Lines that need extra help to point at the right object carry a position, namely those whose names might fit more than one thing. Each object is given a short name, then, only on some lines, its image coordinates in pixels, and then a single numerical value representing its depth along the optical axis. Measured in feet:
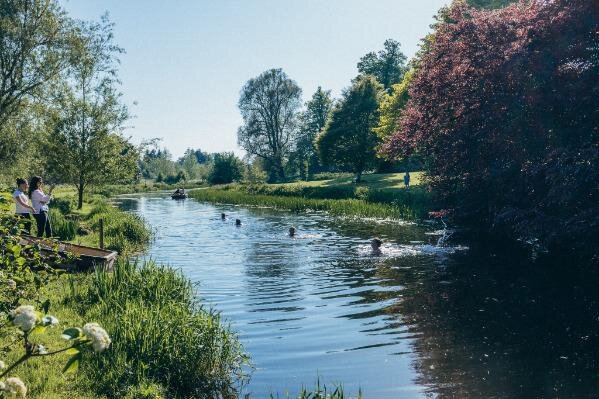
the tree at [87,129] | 109.91
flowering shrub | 10.77
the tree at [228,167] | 313.73
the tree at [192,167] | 481.87
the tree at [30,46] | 95.61
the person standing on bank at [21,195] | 46.01
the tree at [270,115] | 286.25
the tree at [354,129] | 182.29
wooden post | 57.80
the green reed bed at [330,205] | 106.11
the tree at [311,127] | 298.15
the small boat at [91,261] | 43.93
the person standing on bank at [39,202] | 52.45
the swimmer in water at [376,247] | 67.43
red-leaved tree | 44.13
